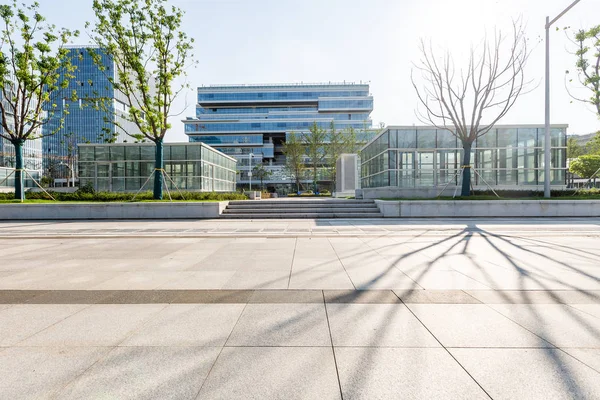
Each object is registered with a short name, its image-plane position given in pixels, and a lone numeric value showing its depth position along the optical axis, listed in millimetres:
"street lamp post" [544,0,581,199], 17672
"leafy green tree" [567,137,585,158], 48844
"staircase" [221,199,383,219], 17281
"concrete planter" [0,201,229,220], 17188
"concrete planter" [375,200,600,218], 16328
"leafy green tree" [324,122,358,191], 48719
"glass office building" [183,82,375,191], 96312
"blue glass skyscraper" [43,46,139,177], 77562
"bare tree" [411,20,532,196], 18391
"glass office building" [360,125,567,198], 21750
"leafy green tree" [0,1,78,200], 19438
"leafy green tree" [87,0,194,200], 19188
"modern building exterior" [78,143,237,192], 28312
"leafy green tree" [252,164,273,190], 81225
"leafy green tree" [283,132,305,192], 53188
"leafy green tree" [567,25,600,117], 23703
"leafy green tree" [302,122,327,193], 48531
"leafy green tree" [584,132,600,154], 26405
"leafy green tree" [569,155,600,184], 24641
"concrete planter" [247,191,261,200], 34500
